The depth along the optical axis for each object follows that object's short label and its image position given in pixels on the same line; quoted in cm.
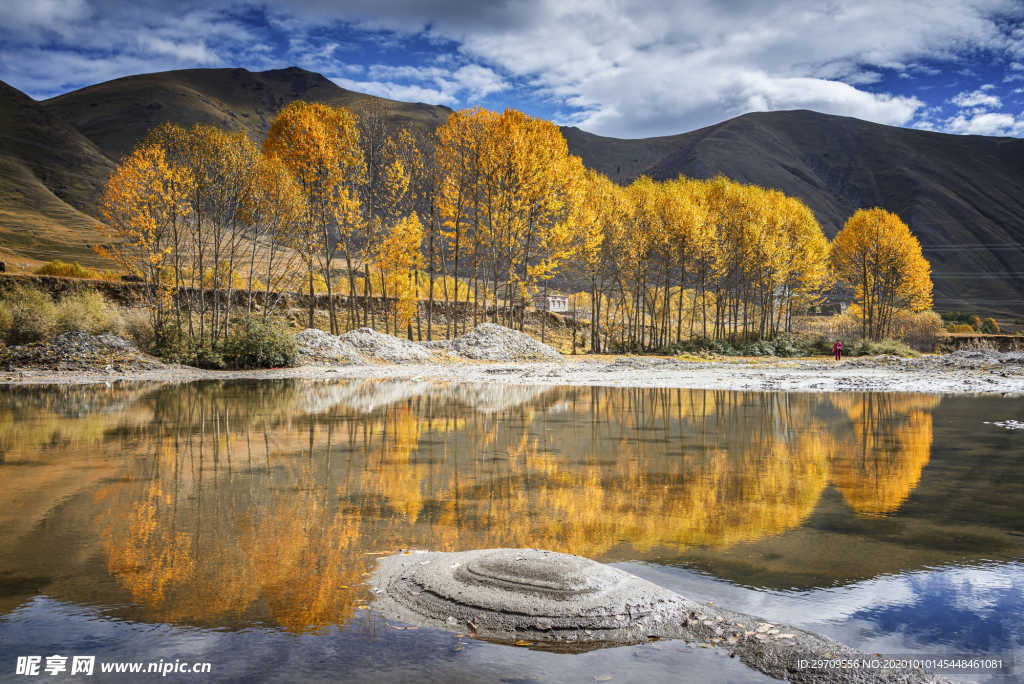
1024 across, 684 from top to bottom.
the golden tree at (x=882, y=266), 4816
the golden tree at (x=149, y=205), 2633
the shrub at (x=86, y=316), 2369
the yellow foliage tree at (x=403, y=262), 3797
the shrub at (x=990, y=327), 7312
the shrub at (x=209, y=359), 2509
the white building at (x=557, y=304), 6644
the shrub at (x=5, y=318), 2288
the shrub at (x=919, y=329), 4806
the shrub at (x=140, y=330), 2555
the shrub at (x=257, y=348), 2589
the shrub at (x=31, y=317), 2298
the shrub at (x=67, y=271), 4675
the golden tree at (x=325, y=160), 3106
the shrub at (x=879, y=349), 3900
